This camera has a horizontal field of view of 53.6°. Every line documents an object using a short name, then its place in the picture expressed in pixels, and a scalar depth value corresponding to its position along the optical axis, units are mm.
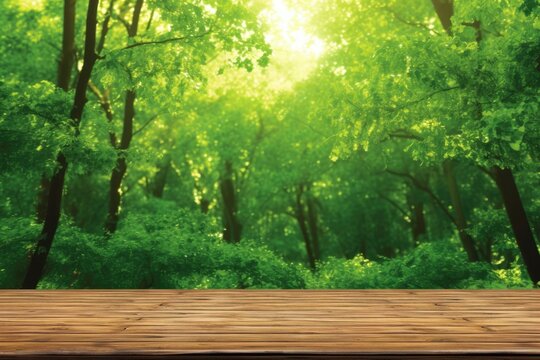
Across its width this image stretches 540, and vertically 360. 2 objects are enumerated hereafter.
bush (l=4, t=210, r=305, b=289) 13305
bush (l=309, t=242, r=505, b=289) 13195
